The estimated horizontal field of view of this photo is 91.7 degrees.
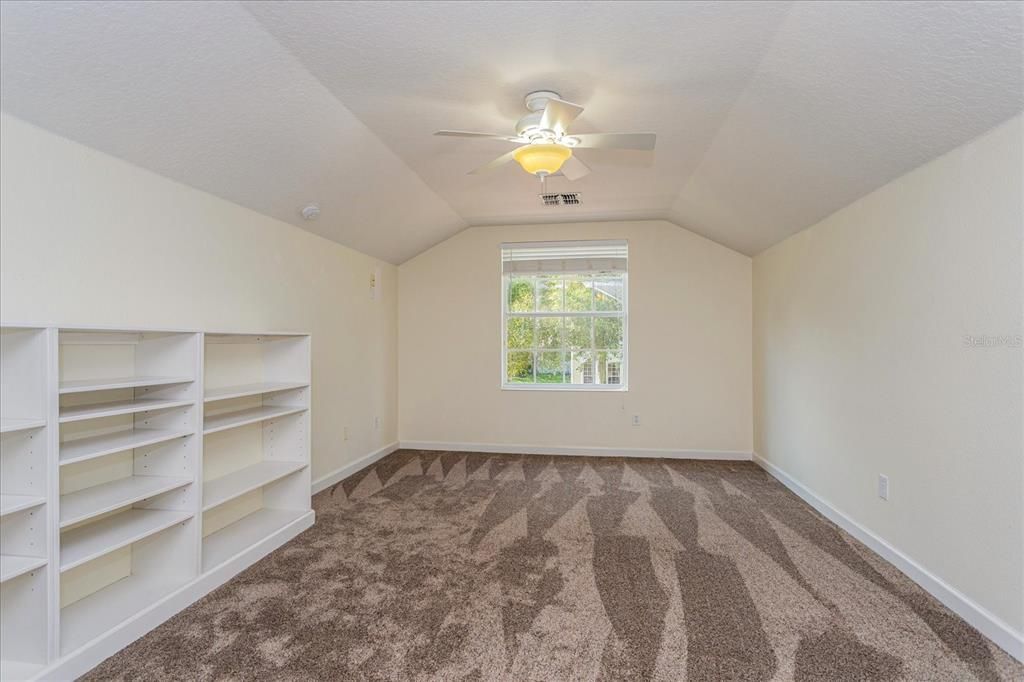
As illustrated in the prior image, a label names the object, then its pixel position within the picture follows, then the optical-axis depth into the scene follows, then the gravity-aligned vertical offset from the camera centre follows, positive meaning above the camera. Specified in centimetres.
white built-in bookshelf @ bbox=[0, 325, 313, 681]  173 -60
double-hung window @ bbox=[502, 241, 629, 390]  528 +34
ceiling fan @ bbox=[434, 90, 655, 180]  218 +99
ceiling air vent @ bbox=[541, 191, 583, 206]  430 +131
